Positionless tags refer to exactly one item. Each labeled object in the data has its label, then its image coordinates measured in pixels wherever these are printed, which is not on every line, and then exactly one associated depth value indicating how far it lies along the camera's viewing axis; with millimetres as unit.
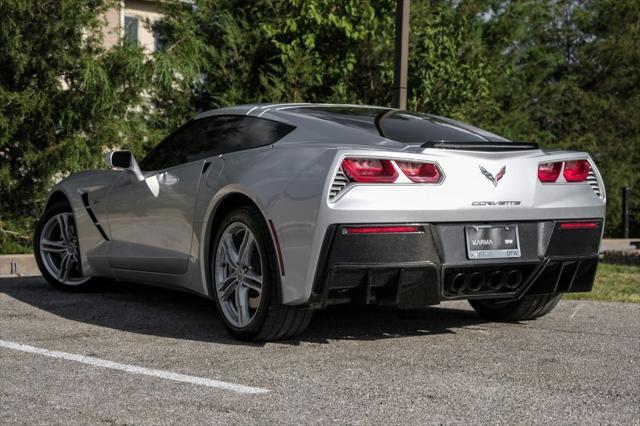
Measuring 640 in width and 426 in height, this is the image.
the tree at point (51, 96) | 10469
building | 13055
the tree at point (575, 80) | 17500
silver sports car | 5148
